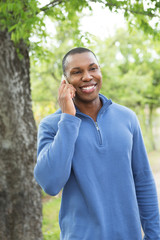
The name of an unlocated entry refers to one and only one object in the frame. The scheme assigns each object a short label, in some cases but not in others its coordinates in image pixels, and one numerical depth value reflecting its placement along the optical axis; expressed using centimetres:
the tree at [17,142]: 454
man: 189
